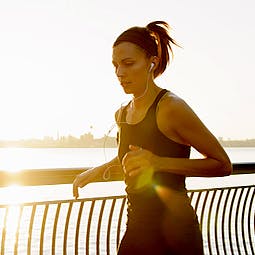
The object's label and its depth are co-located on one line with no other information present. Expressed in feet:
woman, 9.12
